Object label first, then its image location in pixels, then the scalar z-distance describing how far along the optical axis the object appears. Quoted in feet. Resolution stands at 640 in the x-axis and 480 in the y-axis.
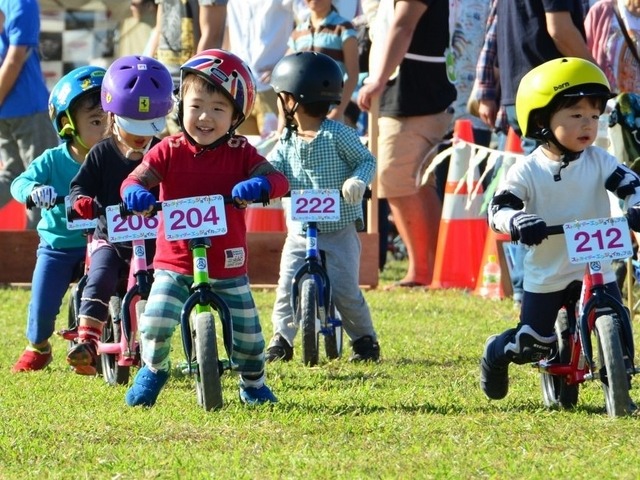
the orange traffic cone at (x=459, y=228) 79.92
